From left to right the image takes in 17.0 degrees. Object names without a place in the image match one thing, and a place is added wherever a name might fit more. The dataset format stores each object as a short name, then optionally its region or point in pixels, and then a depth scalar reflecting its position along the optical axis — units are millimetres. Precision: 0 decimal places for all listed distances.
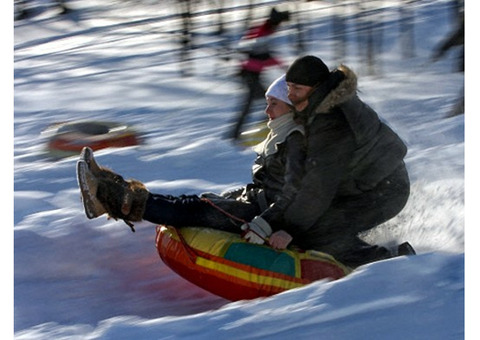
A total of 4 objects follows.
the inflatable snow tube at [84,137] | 8924
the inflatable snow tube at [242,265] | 5977
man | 5953
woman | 5990
